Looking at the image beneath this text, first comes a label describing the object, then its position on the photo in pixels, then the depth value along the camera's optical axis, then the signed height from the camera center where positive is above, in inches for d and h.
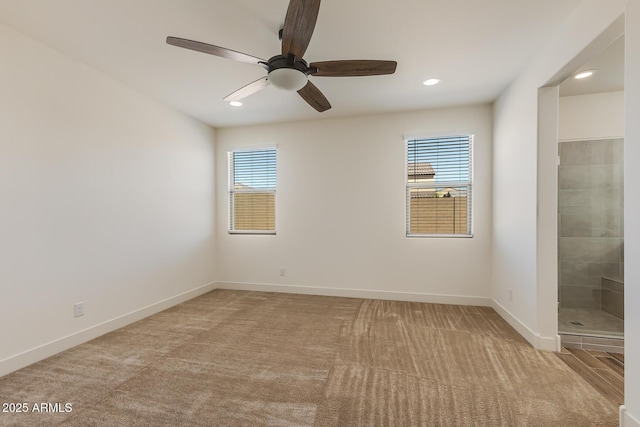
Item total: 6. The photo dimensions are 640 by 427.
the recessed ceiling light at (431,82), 117.0 +56.7
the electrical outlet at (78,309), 101.5 -35.3
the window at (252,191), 177.2 +14.7
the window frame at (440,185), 147.7 +16.4
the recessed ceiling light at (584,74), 107.3 +55.7
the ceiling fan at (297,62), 60.1 +41.9
